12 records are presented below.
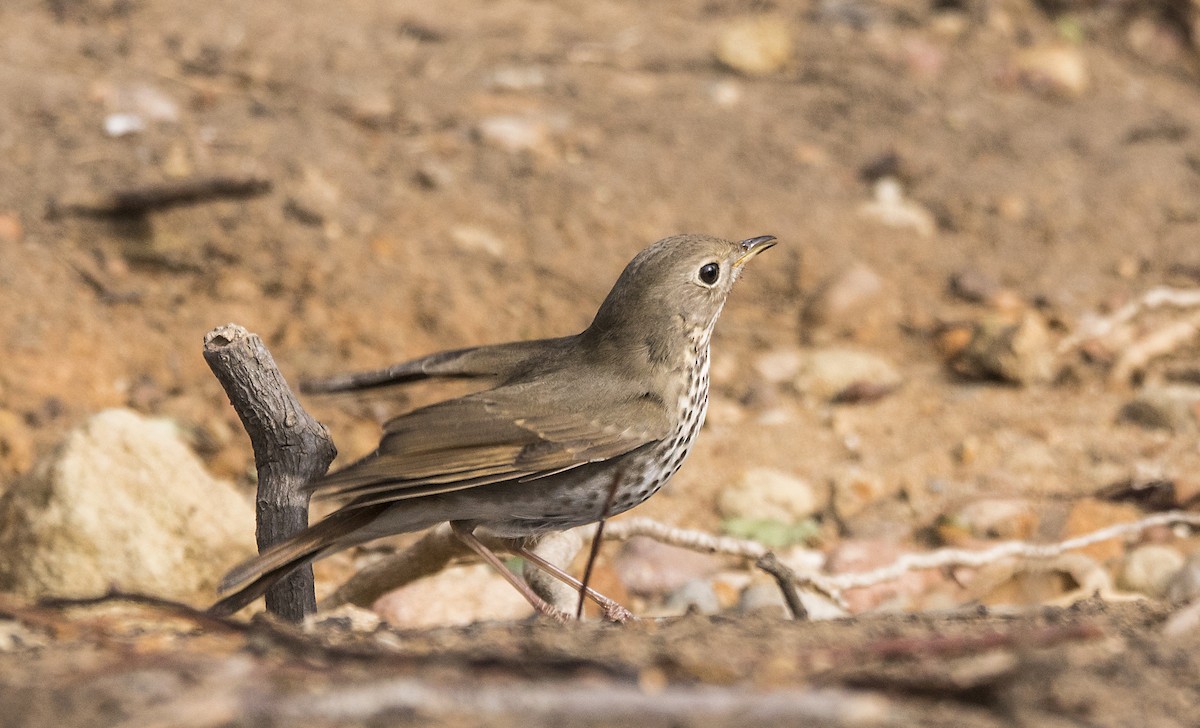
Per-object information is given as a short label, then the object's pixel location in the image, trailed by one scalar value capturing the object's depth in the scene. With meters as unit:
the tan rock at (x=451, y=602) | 9.47
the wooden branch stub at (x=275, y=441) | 7.14
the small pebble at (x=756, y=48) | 17.58
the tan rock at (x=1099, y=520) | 10.51
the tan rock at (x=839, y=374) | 13.24
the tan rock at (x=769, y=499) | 11.33
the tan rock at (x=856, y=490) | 11.42
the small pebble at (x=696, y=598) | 9.92
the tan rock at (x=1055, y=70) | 17.64
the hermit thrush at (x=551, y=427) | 7.21
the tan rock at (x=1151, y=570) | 9.84
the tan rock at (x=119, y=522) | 9.21
